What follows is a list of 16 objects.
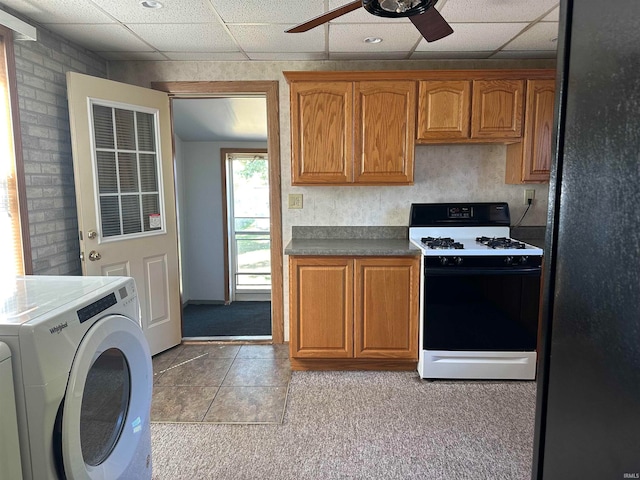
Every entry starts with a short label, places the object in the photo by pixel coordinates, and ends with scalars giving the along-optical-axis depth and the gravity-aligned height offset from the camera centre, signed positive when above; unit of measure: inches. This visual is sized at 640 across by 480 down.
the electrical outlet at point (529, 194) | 128.9 -1.3
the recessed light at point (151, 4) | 84.6 +38.8
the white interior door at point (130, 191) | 105.2 +0.5
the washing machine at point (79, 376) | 40.6 -20.5
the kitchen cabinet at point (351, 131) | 113.2 +16.6
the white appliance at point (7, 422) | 38.5 -21.4
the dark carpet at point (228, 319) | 161.0 -53.8
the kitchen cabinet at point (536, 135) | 112.4 +15.0
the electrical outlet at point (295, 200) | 129.6 -2.6
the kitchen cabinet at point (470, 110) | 112.5 +21.9
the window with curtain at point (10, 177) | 86.1 +3.5
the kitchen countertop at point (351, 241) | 108.9 -15.0
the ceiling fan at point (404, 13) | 62.2 +28.4
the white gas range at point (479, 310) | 104.1 -30.3
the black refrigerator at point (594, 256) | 20.2 -3.7
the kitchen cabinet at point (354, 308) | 109.8 -31.1
